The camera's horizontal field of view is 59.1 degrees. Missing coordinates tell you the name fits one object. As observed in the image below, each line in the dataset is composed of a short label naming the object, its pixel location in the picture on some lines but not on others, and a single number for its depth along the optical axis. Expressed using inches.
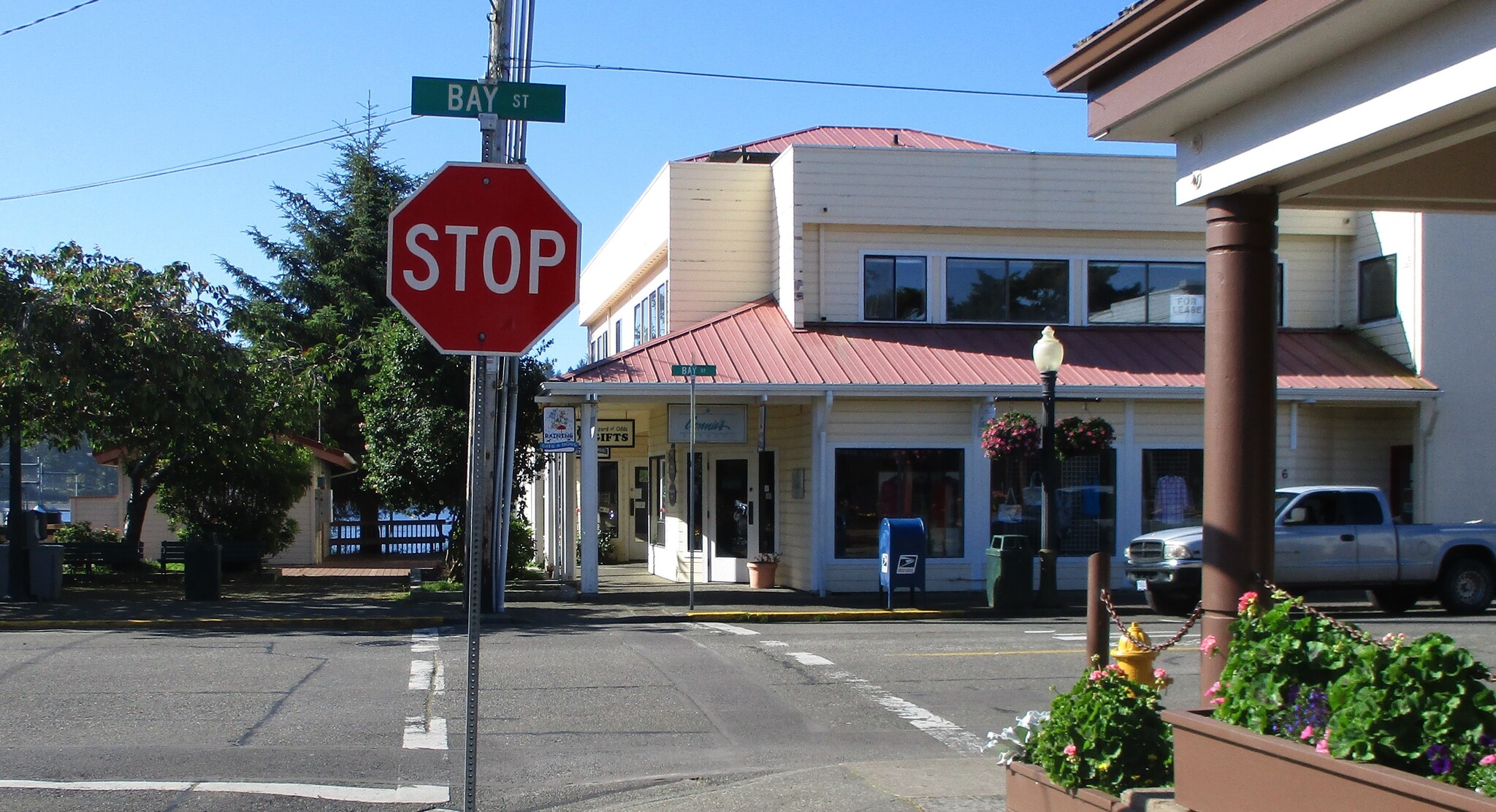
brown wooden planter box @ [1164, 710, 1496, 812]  151.2
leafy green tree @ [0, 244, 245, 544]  682.2
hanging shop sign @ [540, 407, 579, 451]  722.2
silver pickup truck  694.5
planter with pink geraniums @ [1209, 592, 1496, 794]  156.9
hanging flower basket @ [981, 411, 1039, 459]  724.0
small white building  1200.2
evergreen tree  1621.6
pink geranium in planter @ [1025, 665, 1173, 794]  221.3
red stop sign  202.7
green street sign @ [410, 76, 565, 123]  251.8
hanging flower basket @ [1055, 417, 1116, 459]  726.5
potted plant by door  840.9
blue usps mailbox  724.7
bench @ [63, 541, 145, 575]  905.5
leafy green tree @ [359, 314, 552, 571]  885.8
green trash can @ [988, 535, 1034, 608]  725.9
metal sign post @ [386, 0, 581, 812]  202.2
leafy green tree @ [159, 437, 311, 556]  1048.8
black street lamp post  679.7
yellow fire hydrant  280.5
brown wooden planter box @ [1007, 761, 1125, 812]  217.3
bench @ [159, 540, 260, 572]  976.3
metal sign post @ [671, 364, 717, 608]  684.7
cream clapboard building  801.6
